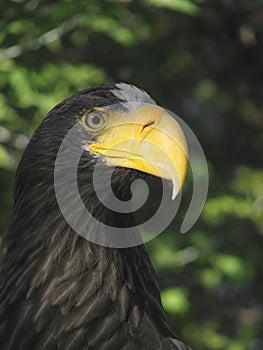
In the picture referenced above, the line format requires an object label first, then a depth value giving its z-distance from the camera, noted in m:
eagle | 7.04
